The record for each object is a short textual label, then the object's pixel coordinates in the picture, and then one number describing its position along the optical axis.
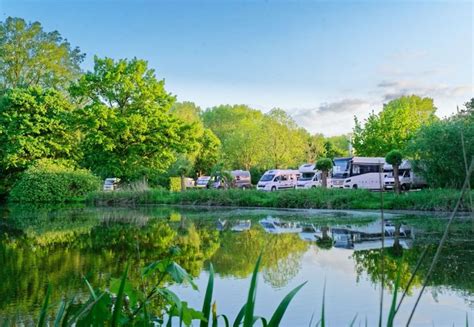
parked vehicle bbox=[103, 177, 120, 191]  44.35
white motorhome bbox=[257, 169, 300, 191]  37.22
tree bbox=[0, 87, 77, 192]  32.75
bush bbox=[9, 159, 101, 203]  32.50
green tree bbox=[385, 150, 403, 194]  21.92
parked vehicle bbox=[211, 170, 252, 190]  35.16
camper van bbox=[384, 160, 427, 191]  29.94
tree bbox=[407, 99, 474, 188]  19.88
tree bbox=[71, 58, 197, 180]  30.88
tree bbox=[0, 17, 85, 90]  37.94
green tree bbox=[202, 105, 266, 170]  49.32
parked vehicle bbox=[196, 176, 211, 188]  45.08
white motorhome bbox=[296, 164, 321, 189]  34.94
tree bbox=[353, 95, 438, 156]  40.75
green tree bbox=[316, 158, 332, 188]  25.85
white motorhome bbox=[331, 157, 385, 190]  30.30
